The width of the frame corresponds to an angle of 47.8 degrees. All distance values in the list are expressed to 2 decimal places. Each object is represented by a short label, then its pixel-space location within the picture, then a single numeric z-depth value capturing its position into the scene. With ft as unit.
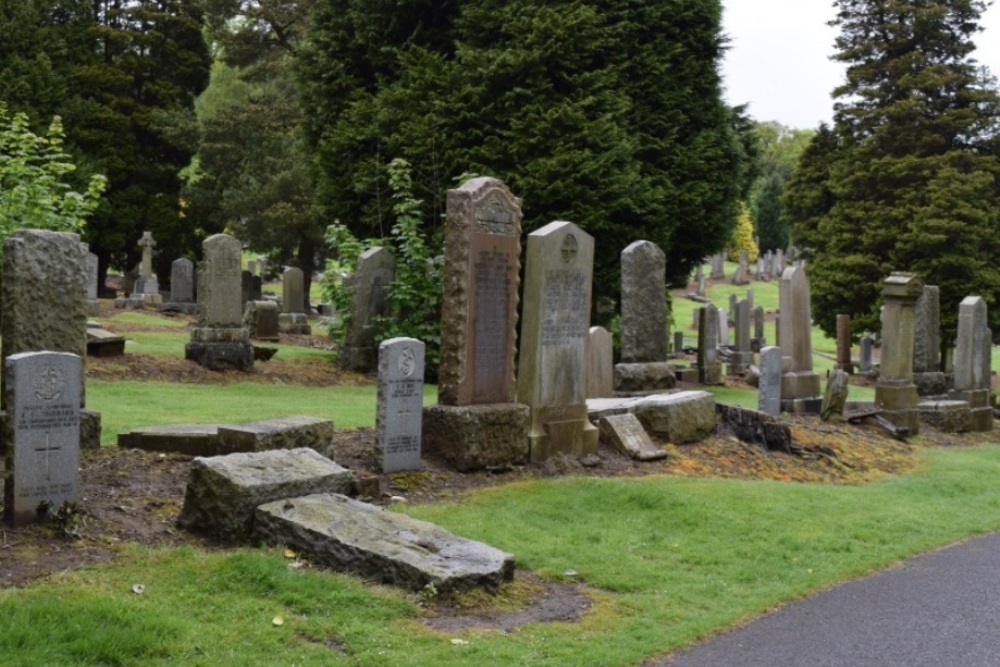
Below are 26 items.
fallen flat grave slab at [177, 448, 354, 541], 26.17
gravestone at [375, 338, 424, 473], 35.24
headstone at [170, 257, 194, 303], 107.55
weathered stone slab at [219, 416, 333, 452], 32.27
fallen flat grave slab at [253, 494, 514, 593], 24.32
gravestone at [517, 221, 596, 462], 40.11
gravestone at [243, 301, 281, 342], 84.89
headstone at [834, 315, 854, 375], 96.89
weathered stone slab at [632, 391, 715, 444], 45.57
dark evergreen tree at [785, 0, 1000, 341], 104.22
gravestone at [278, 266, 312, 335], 97.60
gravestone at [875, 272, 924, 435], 62.18
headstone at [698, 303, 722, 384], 88.43
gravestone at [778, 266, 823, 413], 65.26
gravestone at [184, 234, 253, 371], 64.54
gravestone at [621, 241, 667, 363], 60.08
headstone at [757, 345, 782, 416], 57.52
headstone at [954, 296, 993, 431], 69.00
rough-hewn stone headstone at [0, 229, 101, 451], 33.27
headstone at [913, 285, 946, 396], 73.67
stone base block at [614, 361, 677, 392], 59.52
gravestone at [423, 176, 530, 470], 37.55
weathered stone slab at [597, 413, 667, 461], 42.86
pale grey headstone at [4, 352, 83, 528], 25.26
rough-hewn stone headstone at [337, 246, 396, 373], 69.62
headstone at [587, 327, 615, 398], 54.24
